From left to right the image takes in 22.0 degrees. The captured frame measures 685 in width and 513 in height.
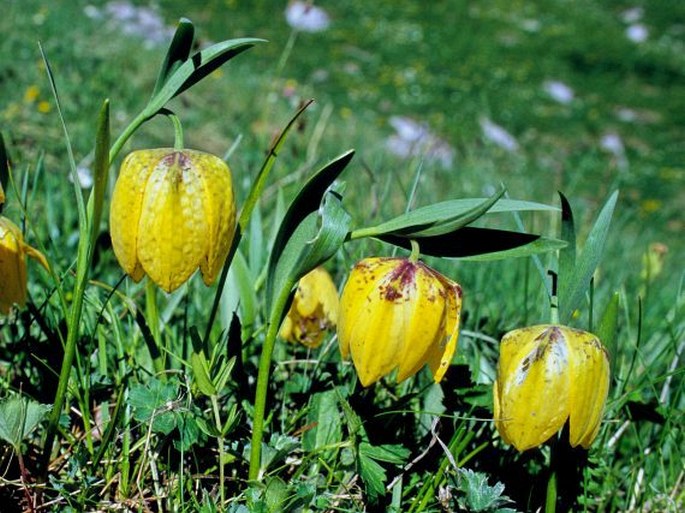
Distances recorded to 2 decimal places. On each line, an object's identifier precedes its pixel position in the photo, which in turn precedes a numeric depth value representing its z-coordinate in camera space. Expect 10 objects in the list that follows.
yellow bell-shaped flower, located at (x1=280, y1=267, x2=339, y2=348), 0.60
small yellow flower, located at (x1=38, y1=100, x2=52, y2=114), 1.39
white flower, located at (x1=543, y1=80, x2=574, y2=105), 3.81
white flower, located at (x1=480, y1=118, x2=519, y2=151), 2.99
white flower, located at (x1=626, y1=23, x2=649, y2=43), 4.81
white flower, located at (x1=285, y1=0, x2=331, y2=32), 3.98
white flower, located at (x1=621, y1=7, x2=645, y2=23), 5.07
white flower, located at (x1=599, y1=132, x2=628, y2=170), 3.31
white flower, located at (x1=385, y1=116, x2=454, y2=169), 2.43
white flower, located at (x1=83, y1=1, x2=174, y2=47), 3.18
